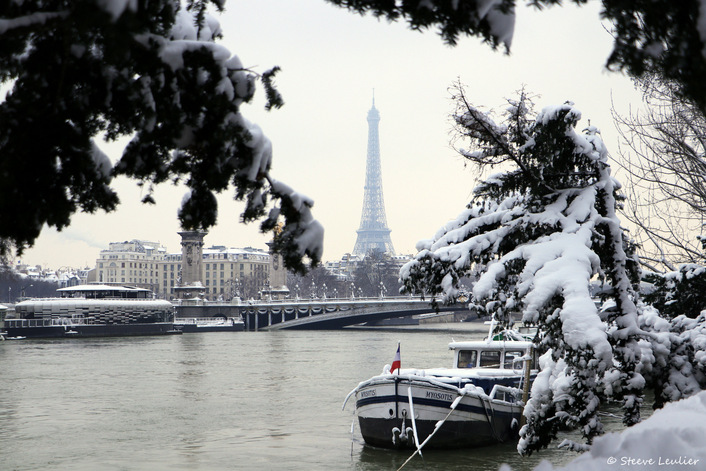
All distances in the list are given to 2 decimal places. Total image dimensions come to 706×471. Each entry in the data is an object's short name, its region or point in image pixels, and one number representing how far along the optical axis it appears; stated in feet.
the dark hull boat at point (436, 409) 61.21
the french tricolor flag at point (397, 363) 60.63
